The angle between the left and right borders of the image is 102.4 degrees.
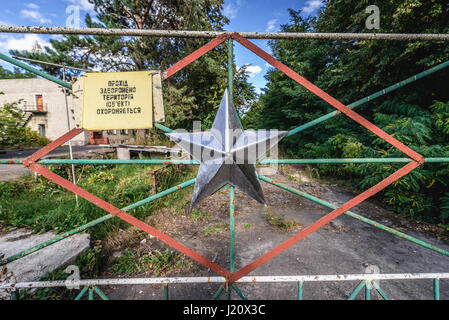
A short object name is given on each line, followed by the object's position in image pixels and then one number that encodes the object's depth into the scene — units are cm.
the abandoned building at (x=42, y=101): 2084
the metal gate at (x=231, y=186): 113
